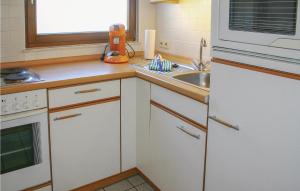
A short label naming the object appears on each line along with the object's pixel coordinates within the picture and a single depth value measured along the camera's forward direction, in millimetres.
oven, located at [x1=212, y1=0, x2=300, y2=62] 1356
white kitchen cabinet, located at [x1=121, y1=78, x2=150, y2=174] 2496
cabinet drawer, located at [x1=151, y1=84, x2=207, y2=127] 1936
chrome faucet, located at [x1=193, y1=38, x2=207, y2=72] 2473
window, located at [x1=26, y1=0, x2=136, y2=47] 2609
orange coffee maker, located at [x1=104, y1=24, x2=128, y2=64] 2762
